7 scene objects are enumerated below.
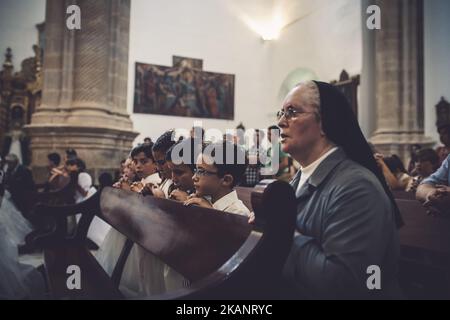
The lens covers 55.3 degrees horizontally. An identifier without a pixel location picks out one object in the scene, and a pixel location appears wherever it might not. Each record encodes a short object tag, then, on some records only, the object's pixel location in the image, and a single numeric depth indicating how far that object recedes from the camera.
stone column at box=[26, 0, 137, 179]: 7.89
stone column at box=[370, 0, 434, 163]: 9.45
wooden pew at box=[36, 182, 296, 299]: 1.41
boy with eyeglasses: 2.82
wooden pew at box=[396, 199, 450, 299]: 2.41
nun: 1.43
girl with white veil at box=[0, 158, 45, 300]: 3.22
